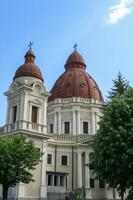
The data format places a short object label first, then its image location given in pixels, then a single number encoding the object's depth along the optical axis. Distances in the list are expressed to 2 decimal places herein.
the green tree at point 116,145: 25.75
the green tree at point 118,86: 48.00
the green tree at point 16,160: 29.08
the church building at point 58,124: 40.50
